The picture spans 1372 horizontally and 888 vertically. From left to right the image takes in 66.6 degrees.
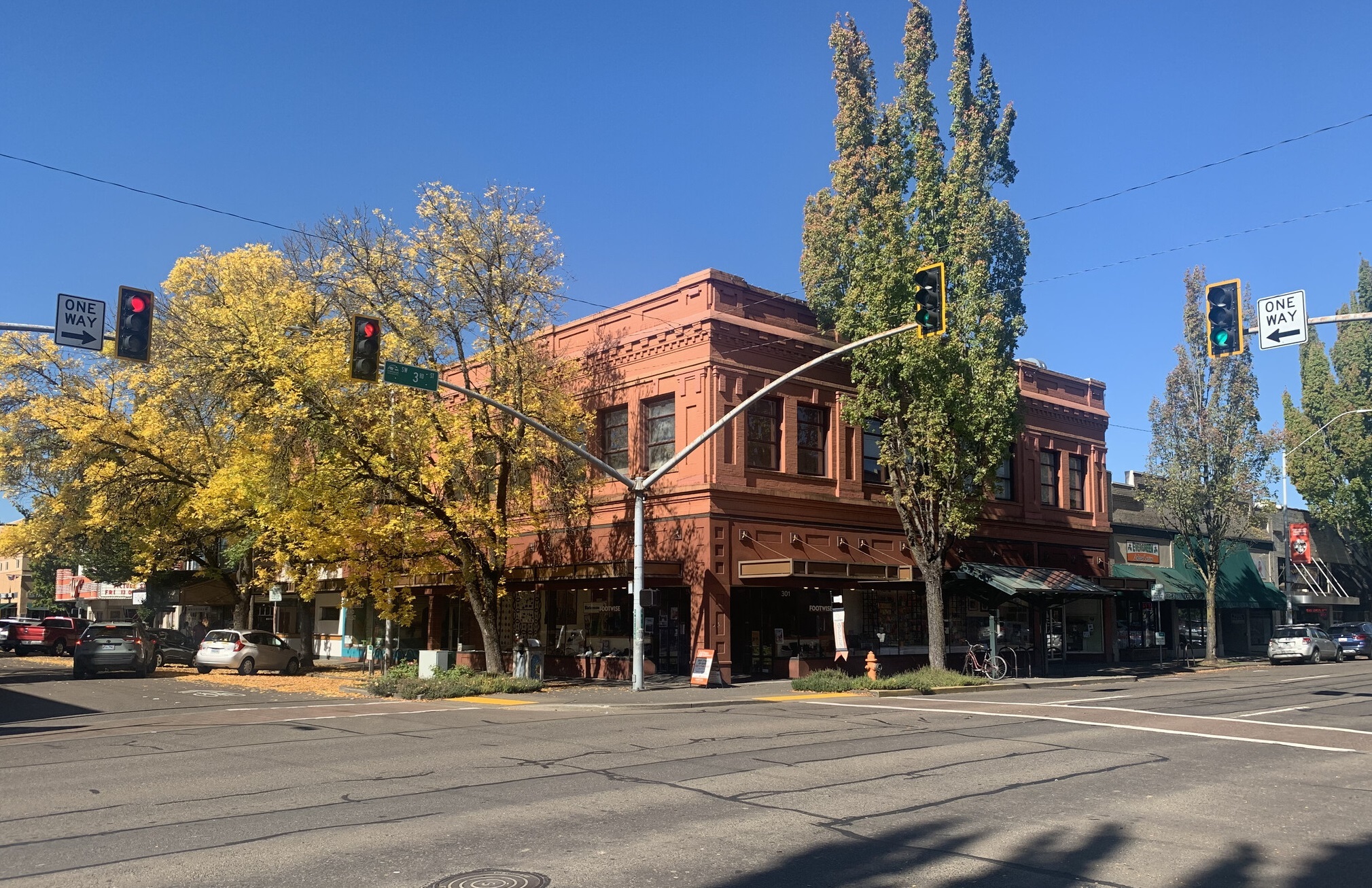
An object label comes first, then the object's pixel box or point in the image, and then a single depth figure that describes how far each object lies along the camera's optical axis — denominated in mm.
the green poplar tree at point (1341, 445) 50219
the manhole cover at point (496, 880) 6973
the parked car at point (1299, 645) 41688
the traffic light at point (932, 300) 17688
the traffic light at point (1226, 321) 15789
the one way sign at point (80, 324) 16062
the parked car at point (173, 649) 38469
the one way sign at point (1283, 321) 15305
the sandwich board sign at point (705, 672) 26562
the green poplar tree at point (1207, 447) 39094
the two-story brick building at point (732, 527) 29125
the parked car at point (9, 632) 49594
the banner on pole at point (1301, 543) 47250
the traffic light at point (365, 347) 17547
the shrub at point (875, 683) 25625
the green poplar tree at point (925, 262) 28094
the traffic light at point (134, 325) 15836
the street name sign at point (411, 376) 19484
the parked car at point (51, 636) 48500
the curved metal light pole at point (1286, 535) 45188
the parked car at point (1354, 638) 45459
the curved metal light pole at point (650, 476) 20980
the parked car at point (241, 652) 34219
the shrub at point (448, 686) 24656
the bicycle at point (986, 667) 29844
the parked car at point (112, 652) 32000
